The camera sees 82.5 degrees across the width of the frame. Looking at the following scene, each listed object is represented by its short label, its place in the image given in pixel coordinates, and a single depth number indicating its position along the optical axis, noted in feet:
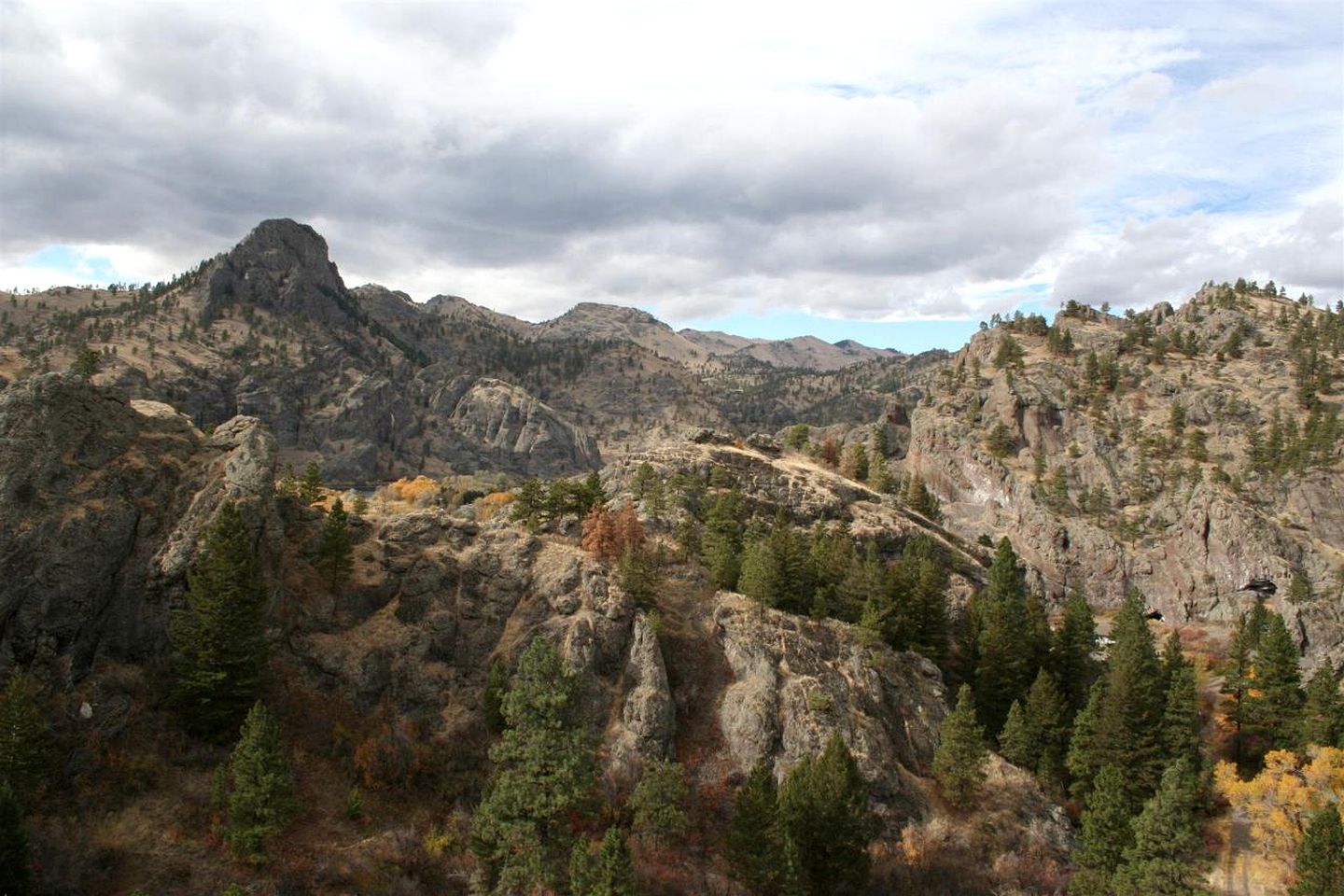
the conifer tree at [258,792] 124.06
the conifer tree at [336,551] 186.60
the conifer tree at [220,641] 147.43
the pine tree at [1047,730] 200.44
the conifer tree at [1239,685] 240.32
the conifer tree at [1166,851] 146.20
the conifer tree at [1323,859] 157.49
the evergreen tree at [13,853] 104.17
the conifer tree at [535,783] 136.67
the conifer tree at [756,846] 140.87
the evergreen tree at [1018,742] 199.82
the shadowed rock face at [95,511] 148.25
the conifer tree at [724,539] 223.92
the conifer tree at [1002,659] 221.25
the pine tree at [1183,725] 206.69
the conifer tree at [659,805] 152.97
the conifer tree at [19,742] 118.32
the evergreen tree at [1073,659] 242.58
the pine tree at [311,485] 233.96
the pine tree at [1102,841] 160.35
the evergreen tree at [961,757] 181.27
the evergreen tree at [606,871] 126.41
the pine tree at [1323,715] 209.46
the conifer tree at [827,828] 148.77
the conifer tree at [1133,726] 196.34
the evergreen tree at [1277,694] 226.38
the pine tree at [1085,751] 197.88
